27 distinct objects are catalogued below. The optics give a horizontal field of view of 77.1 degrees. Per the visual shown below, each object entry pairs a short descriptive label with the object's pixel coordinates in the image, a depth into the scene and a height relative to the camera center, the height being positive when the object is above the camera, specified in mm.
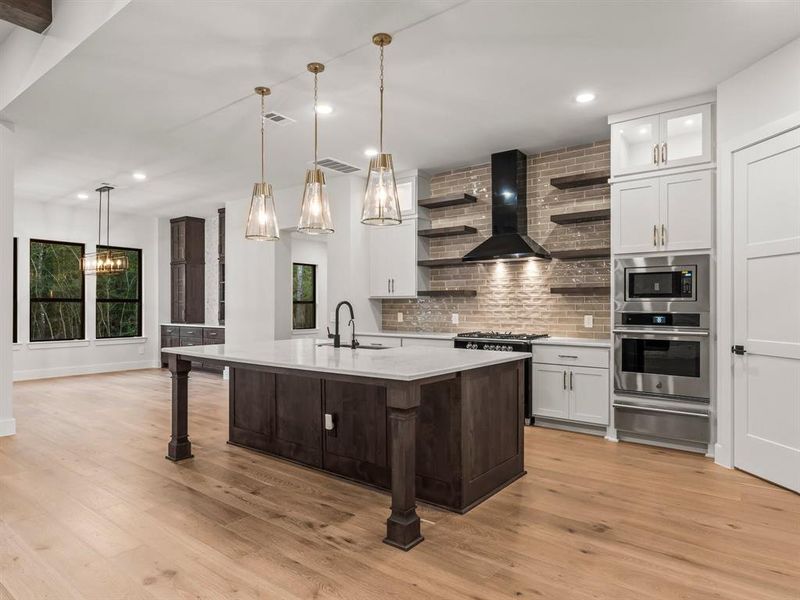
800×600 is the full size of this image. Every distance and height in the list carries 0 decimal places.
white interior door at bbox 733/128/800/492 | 3238 -78
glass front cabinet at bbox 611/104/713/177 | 4032 +1330
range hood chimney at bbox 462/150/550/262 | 5176 +932
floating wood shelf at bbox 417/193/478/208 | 5695 +1120
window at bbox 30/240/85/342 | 8078 +109
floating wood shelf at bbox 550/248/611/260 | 4805 +425
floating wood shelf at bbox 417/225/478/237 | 5746 +771
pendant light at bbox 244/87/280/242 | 3645 +584
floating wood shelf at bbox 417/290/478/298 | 5807 +46
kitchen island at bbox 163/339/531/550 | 2539 -770
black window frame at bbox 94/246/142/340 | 8930 -62
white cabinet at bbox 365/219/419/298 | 6074 +460
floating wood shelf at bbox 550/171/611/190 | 4758 +1132
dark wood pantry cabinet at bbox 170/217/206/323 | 9070 +504
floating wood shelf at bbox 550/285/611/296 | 4899 +68
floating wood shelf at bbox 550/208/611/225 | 4770 +783
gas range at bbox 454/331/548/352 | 4883 -435
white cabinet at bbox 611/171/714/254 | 3998 +696
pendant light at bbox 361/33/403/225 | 2988 +614
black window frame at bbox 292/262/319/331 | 10211 +46
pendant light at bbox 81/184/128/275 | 7488 +546
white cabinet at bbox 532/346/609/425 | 4496 -827
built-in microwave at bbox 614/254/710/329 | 4008 +97
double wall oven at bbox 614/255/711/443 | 4008 -415
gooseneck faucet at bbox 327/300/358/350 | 3775 -338
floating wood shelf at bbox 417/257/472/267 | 5794 +410
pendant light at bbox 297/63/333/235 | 3352 +602
